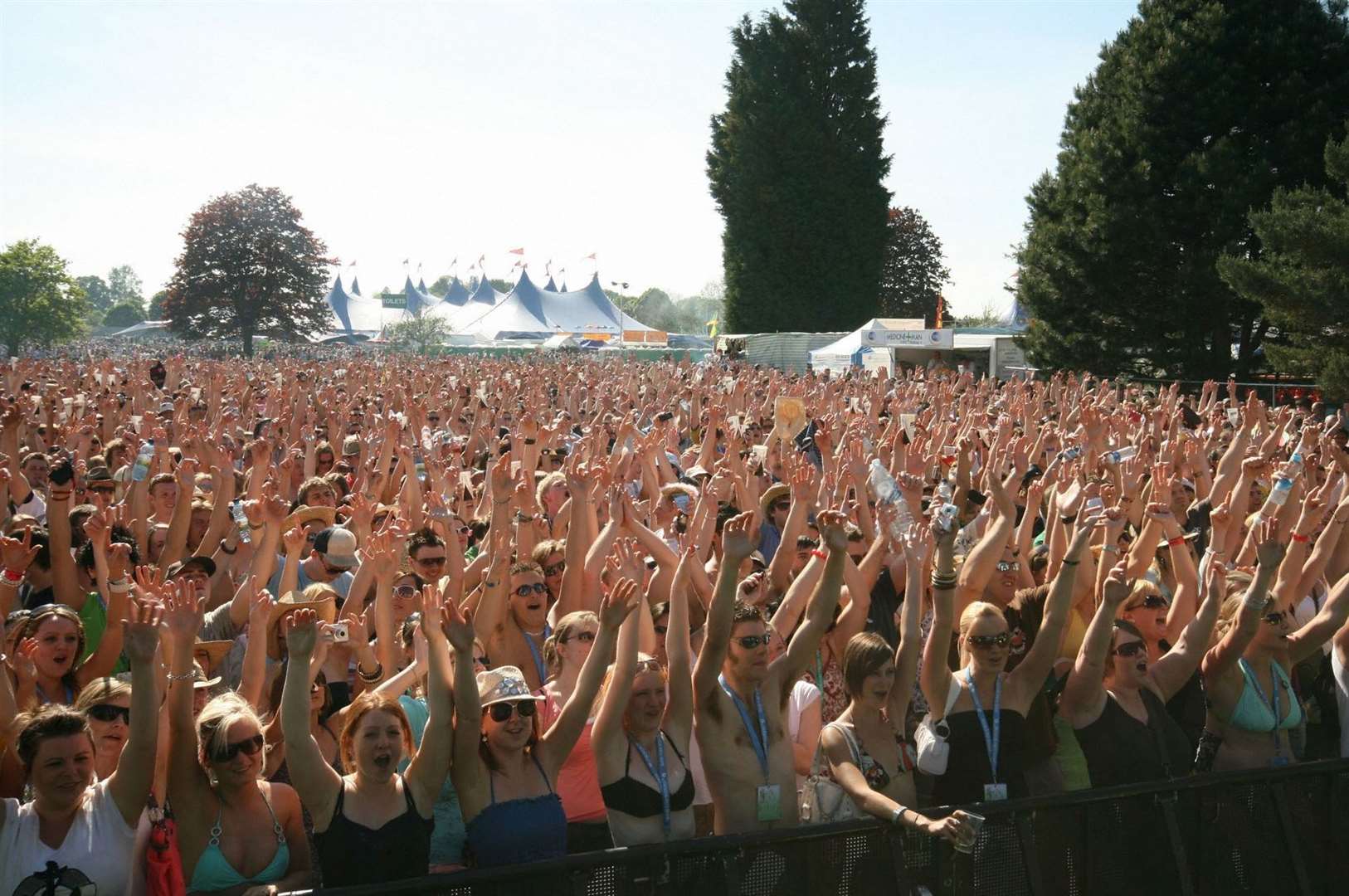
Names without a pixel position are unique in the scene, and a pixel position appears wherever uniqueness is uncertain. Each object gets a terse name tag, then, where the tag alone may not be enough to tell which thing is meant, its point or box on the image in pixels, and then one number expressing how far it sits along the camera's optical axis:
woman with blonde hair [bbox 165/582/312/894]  3.39
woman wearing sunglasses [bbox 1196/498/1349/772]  4.51
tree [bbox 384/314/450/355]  68.50
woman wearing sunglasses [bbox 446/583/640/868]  3.52
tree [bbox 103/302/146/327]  148.75
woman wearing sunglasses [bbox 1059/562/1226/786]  4.27
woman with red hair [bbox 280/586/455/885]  3.34
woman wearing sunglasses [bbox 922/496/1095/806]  4.12
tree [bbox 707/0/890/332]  51.62
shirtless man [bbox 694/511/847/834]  3.95
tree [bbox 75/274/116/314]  193.39
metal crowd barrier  3.36
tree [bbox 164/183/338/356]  73.75
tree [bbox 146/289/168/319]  135.38
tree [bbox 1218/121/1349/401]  19.91
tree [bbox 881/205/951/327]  66.94
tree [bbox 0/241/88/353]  69.56
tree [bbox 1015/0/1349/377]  26.72
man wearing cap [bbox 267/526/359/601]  5.95
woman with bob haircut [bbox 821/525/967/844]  3.93
